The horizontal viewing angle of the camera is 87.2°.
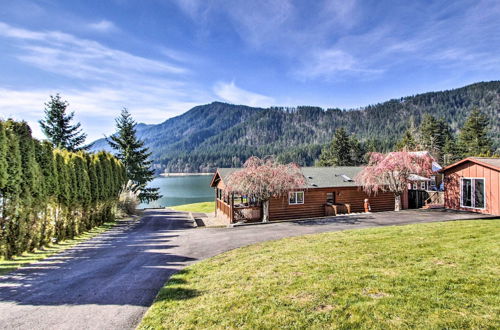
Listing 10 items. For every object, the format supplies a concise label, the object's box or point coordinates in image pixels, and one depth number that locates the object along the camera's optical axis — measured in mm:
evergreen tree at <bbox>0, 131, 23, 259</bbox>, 10109
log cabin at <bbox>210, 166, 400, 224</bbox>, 20453
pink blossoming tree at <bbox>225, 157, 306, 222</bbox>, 18453
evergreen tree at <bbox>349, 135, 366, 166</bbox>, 65500
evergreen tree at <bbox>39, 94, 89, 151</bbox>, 34844
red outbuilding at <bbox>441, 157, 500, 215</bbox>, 16656
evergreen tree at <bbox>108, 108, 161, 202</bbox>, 39781
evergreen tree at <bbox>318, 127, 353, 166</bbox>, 61250
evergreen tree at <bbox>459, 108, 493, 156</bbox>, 53000
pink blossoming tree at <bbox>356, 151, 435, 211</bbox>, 20438
